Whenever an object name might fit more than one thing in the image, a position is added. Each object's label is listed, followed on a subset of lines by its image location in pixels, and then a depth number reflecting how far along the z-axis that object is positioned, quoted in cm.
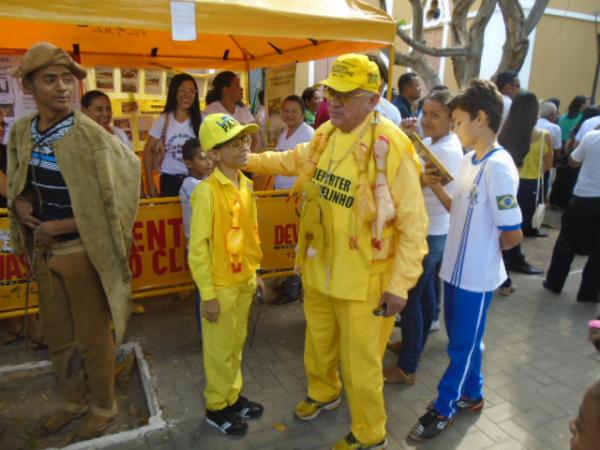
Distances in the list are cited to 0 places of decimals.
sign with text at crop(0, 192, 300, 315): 377
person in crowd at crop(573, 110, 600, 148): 680
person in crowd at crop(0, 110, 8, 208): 345
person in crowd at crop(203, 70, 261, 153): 539
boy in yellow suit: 259
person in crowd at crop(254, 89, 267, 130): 697
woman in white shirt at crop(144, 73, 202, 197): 462
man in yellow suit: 234
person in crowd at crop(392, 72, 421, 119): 622
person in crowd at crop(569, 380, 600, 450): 116
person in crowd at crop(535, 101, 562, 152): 771
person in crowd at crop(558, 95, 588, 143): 941
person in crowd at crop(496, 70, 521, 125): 598
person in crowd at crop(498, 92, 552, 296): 510
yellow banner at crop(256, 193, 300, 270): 439
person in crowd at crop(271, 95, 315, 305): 488
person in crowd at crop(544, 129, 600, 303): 501
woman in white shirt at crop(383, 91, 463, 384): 311
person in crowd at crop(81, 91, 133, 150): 458
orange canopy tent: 332
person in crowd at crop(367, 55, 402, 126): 399
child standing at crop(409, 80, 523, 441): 254
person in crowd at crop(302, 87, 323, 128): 639
